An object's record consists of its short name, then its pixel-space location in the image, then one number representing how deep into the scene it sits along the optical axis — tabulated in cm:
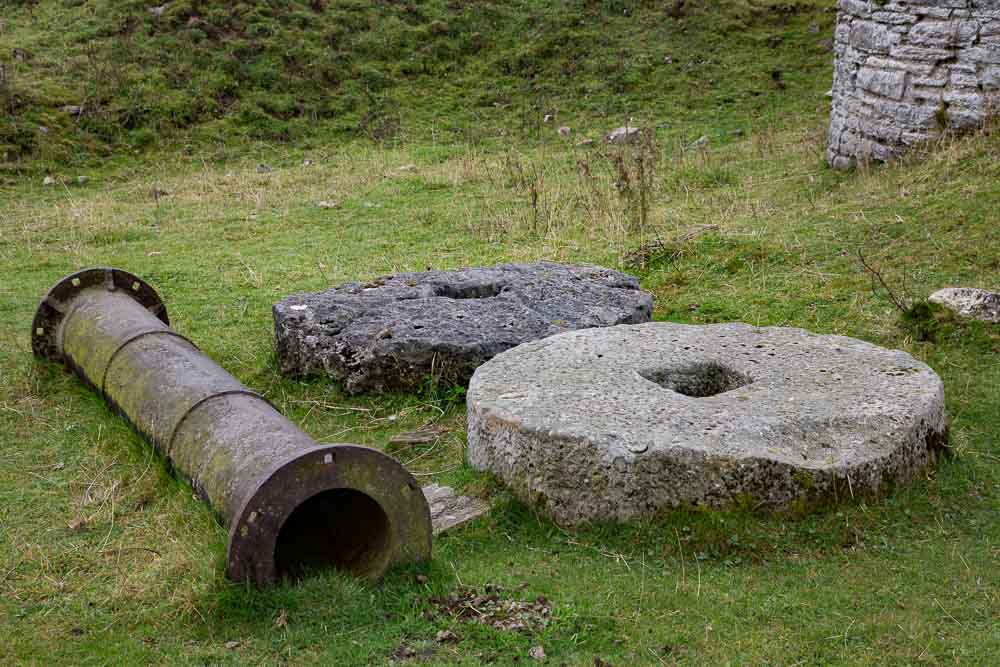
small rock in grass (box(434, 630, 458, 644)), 371
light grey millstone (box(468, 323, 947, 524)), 441
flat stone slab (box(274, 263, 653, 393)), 640
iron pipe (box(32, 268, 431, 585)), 379
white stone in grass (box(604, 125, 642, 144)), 1385
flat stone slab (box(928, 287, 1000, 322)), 666
